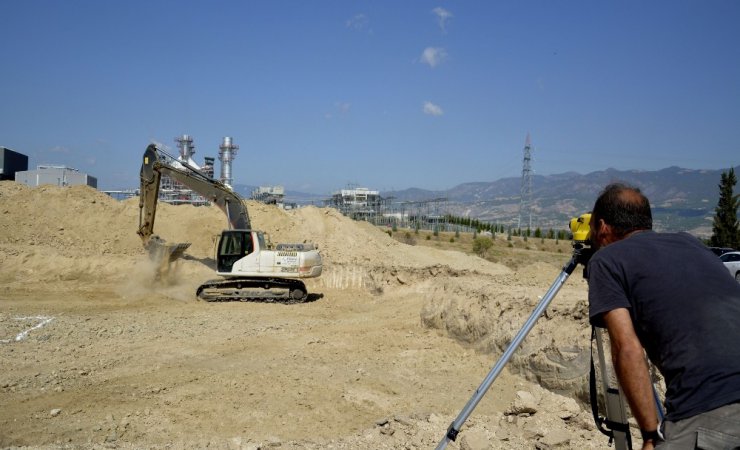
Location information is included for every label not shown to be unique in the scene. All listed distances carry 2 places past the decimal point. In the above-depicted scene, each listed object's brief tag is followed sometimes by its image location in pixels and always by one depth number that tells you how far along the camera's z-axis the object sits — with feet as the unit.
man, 7.20
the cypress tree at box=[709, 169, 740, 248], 106.22
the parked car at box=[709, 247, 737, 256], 59.28
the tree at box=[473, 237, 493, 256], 124.89
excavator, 51.06
